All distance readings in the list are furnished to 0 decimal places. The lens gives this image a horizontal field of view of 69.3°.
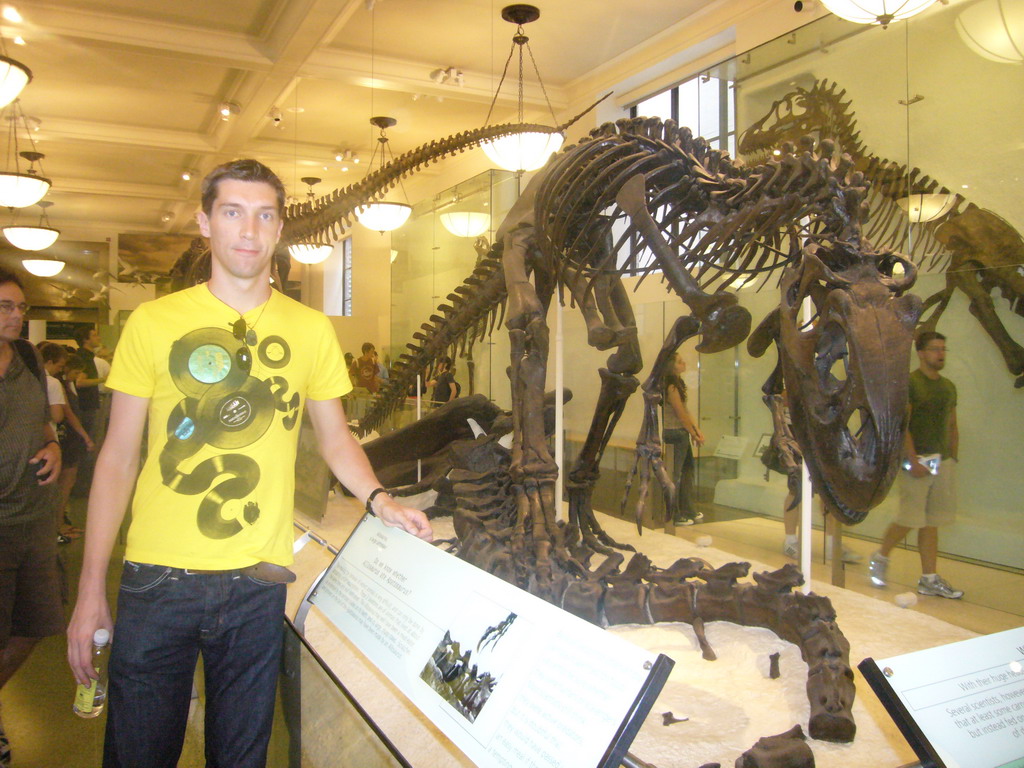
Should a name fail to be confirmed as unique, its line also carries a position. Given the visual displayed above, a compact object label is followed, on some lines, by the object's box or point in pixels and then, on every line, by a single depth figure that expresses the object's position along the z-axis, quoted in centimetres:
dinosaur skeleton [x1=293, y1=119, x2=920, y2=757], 189
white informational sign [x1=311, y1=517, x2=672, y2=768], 111
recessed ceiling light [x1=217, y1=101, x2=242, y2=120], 851
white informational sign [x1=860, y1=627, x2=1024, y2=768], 131
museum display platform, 208
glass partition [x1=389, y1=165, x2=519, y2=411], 750
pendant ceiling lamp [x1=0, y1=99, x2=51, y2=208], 588
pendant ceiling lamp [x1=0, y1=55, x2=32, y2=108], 474
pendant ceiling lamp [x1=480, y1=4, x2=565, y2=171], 605
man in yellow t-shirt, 156
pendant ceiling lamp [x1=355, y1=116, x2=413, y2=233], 780
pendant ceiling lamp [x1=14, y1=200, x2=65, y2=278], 514
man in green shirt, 375
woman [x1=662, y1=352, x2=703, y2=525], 480
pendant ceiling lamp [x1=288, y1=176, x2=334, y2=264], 916
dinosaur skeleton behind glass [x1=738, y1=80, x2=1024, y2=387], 365
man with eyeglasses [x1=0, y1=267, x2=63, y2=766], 240
